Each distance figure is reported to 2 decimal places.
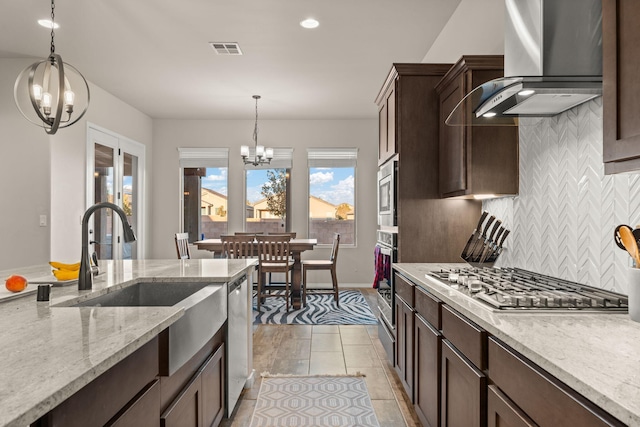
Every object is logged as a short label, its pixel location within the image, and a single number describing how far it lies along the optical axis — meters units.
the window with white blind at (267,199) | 7.02
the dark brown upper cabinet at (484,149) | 2.55
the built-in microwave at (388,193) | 3.12
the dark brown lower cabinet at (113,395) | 0.83
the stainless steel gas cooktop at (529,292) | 1.45
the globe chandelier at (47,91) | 2.33
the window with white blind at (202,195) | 7.02
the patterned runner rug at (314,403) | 2.44
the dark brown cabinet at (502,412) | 1.11
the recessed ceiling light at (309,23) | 3.48
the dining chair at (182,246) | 5.33
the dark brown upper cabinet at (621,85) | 1.13
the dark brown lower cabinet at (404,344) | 2.47
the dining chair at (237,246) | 4.99
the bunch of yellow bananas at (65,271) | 1.88
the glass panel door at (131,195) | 6.14
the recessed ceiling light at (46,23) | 3.50
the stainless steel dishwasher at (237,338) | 2.32
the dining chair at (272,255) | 4.99
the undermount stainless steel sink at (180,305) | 1.37
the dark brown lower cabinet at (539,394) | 0.86
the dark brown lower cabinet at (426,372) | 1.94
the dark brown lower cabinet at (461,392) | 1.40
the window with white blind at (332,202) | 7.03
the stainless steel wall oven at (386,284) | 3.11
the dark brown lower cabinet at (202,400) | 1.47
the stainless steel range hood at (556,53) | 1.62
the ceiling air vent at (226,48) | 3.96
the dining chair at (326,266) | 5.41
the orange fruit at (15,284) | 1.59
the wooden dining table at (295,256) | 5.16
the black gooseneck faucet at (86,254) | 1.73
